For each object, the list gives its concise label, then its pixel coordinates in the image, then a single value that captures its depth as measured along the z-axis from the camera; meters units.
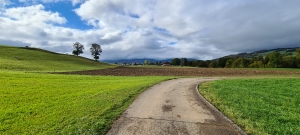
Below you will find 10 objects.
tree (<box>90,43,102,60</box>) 113.06
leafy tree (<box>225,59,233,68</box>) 107.48
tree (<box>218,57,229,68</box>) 114.94
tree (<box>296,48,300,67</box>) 75.45
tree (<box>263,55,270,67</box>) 89.25
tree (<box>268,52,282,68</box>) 79.44
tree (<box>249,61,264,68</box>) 88.20
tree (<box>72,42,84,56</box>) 113.61
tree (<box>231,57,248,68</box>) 98.09
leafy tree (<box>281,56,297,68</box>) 77.06
